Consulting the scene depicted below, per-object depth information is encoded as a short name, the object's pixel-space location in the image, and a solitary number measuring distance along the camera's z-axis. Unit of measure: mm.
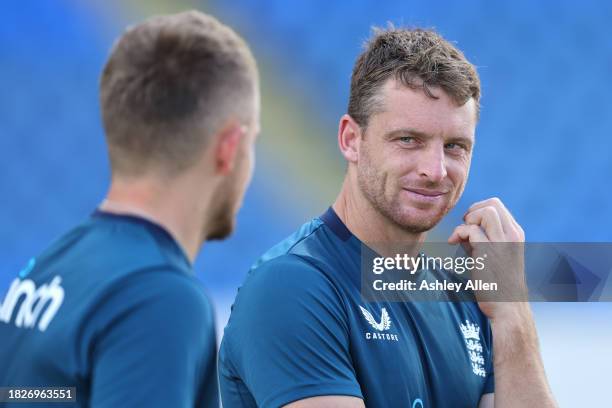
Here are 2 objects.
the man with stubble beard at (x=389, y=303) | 8153
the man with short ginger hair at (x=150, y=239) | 7815
